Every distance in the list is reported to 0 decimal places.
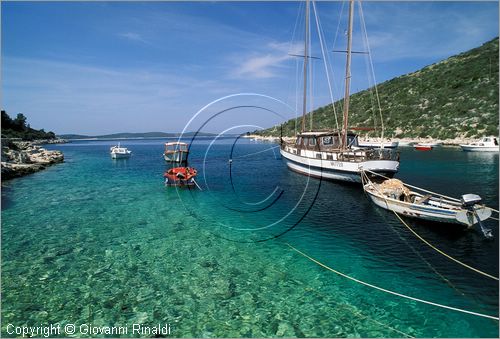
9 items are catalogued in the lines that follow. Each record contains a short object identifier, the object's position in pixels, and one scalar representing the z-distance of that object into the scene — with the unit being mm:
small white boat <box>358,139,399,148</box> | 78188
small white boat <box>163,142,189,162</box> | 65350
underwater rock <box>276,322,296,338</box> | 9625
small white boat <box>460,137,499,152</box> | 67000
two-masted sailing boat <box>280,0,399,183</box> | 30844
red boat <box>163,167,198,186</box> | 33500
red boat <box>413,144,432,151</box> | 76875
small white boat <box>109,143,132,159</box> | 79250
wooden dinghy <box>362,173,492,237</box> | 17094
